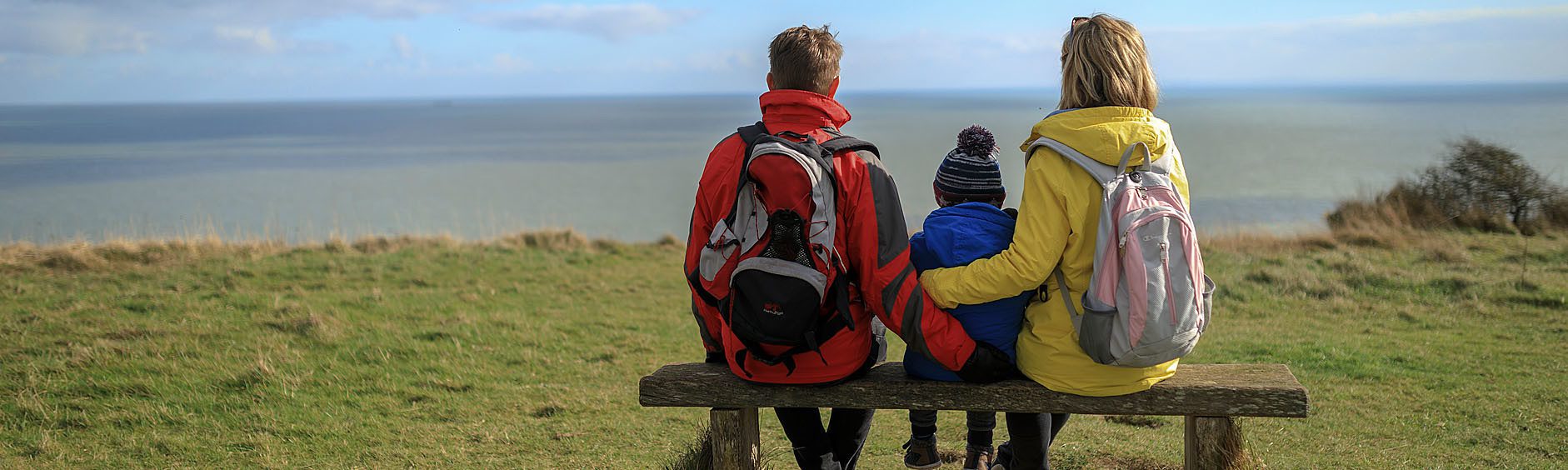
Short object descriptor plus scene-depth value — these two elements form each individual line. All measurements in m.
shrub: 12.48
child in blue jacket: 3.24
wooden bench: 3.28
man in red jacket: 3.21
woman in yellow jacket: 3.02
